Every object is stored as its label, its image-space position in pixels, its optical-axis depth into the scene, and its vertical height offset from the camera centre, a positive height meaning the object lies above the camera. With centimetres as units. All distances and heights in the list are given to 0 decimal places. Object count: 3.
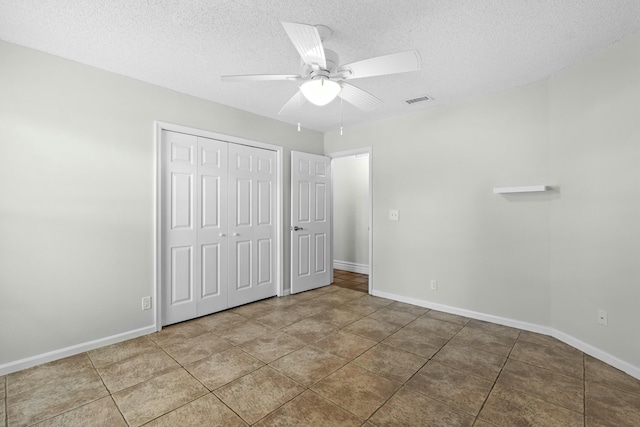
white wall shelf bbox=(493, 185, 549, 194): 274 +24
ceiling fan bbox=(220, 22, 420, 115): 162 +93
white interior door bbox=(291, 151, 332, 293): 429 -9
